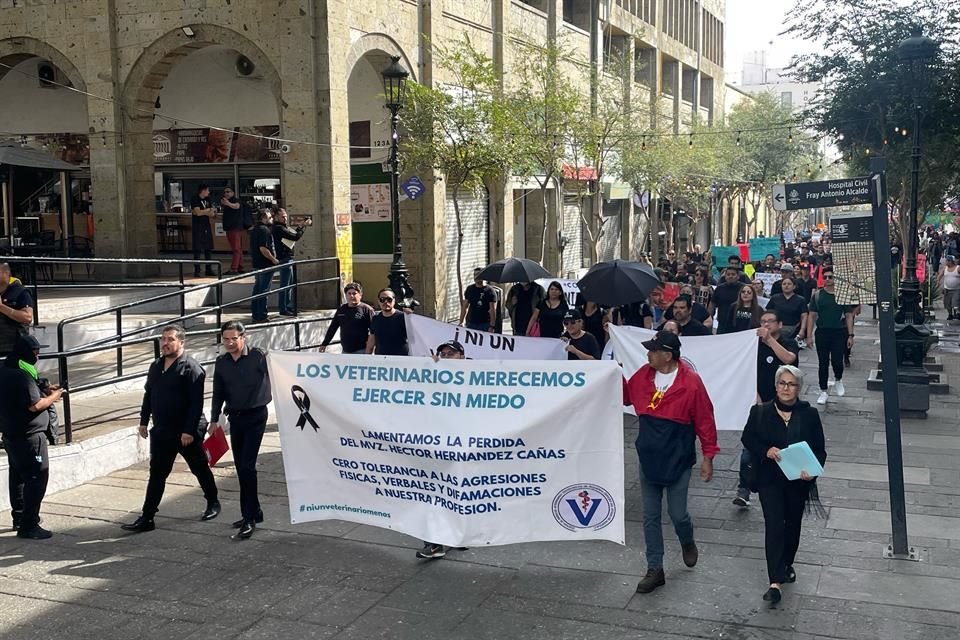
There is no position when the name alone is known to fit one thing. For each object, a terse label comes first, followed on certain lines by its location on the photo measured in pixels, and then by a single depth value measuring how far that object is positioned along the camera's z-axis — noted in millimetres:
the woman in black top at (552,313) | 13438
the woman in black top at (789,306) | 13609
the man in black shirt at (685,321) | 11422
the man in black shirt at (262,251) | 17172
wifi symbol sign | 21672
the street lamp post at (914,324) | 13656
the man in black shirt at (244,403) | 8492
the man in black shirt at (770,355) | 9773
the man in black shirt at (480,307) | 15023
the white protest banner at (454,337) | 12625
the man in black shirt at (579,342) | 10648
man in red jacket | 7207
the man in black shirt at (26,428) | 8258
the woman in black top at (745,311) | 12942
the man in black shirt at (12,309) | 10664
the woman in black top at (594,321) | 13031
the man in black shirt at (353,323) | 12641
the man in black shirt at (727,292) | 14856
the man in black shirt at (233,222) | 20041
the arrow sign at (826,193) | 7996
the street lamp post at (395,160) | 17422
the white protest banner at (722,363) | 10492
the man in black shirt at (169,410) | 8547
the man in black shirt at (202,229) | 20844
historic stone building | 19922
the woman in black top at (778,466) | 6992
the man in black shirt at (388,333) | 12141
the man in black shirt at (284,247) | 17922
